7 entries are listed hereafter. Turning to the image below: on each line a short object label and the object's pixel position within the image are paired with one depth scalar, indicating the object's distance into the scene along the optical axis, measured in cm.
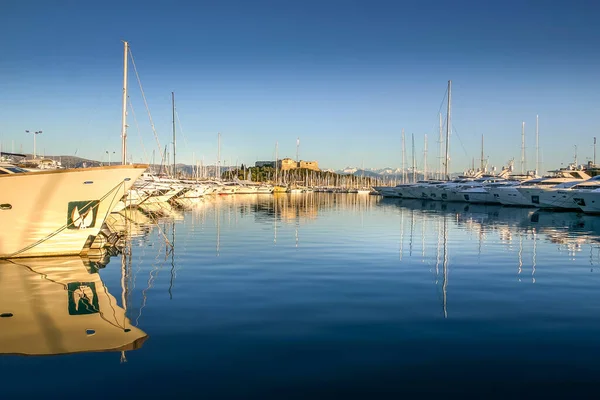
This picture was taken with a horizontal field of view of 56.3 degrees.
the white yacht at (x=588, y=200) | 4145
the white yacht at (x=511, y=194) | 5491
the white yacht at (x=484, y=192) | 6256
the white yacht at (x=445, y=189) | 7269
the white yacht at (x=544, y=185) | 5162
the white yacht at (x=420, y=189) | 7981
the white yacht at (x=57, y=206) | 1537
